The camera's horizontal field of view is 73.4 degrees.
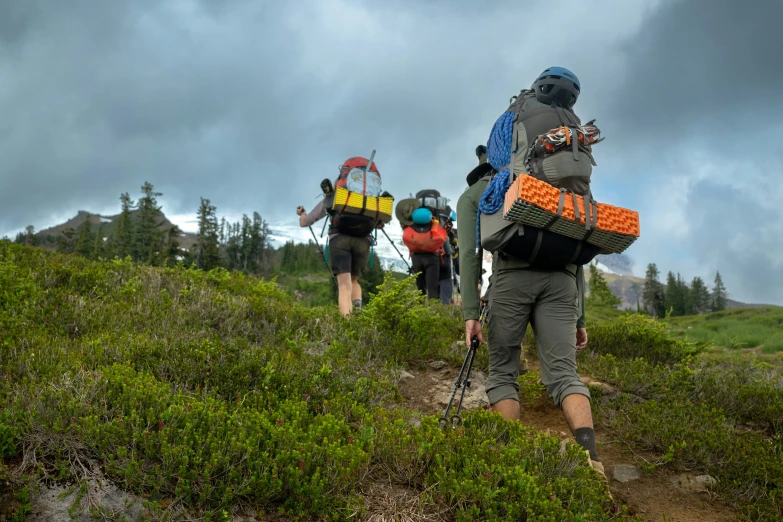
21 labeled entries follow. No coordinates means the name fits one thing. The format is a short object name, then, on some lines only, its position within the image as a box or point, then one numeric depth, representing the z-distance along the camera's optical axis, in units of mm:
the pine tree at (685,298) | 77712
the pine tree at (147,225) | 78250
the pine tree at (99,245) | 78000
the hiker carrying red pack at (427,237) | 10961
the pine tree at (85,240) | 83500
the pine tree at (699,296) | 87625
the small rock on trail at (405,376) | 5927
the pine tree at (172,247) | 61038
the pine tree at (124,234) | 83438
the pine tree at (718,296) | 93262
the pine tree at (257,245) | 105750
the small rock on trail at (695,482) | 4244
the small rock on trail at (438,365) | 6340
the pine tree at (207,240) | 64375
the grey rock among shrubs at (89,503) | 2781
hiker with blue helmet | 3861
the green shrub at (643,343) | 7168
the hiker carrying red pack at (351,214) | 9062
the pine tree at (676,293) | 74481
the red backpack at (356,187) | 9148
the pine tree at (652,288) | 70312
